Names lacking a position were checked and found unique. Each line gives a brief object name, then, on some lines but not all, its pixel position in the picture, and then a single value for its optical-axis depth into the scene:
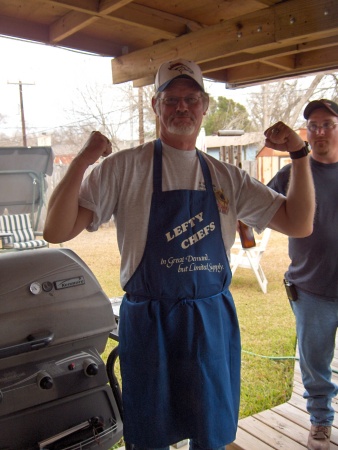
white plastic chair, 5.77
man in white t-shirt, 1.38
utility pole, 6.98
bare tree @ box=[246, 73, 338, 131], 7.68
